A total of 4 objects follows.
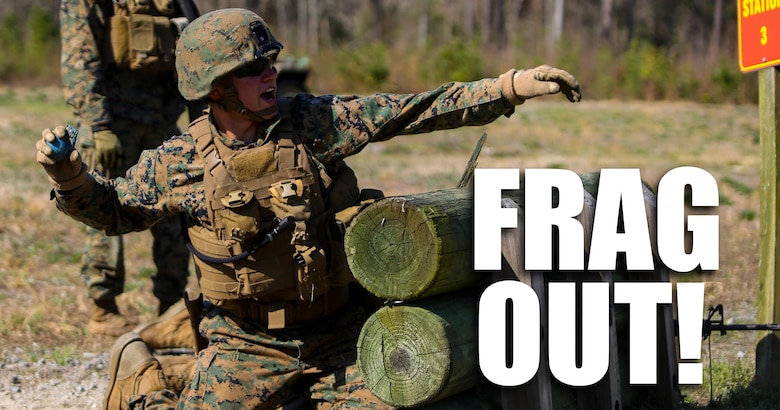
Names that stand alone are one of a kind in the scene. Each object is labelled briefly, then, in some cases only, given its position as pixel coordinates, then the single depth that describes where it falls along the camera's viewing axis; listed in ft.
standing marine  22.61
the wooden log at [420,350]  13.03
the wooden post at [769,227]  17.94
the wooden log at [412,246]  12.95
